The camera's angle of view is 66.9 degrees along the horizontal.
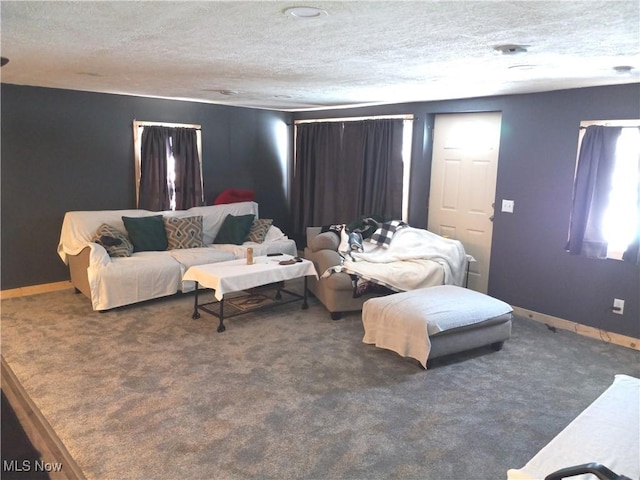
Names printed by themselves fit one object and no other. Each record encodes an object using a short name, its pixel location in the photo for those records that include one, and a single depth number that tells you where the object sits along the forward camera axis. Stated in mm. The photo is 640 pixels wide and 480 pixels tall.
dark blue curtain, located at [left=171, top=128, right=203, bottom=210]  5980
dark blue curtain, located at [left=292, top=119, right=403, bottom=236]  5820
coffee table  4156
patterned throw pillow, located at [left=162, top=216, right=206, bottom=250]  5379
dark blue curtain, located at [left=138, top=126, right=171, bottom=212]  5695
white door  5111
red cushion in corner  6367
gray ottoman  3496
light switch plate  4839
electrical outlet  4152
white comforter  4648
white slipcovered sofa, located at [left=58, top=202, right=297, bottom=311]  4535
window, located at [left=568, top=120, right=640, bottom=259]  3994
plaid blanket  5172
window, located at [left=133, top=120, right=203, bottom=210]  5676
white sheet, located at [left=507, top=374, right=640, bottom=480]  1576
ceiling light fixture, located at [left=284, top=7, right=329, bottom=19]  2029
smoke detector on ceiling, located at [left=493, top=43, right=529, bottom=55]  2633
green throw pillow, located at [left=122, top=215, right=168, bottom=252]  5145
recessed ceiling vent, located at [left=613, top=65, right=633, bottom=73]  3158
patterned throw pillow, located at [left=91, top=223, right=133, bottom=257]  4824
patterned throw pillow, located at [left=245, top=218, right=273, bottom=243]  5949
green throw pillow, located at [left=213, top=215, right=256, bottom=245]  5824
